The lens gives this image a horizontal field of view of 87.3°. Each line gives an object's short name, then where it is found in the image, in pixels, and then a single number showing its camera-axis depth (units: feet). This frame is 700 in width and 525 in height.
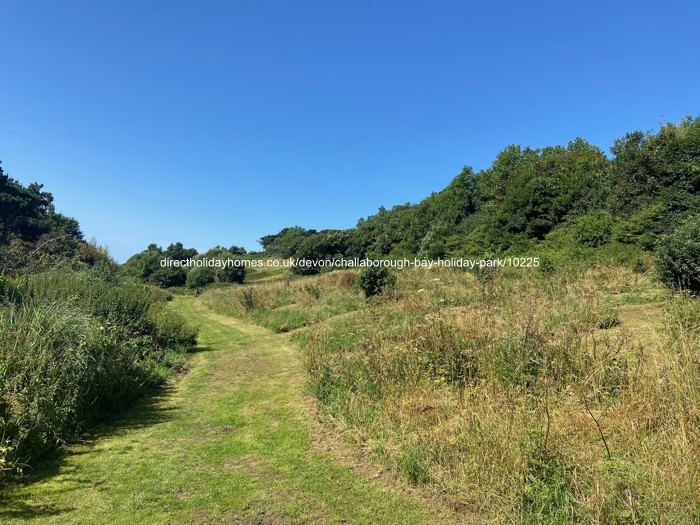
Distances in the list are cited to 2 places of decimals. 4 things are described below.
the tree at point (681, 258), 27.94
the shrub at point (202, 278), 151.43
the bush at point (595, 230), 55.47
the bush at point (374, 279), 50.88
